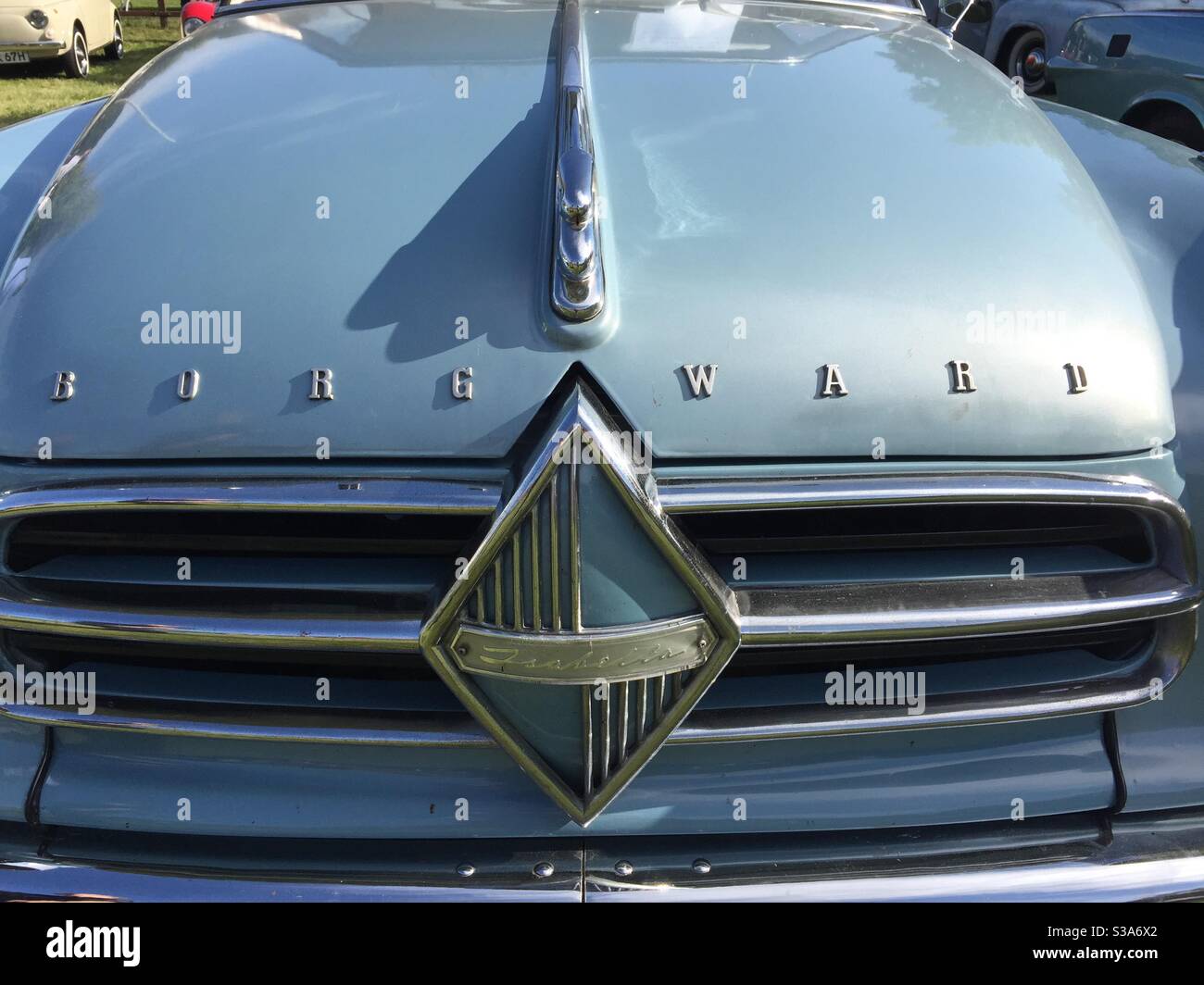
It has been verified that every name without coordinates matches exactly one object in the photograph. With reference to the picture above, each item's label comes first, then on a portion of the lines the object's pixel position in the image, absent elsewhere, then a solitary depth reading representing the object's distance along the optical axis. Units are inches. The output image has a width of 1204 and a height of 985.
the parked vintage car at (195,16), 118.5
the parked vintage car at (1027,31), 230.5
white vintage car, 419.5
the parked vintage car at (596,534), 59.9
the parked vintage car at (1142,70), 169.9
